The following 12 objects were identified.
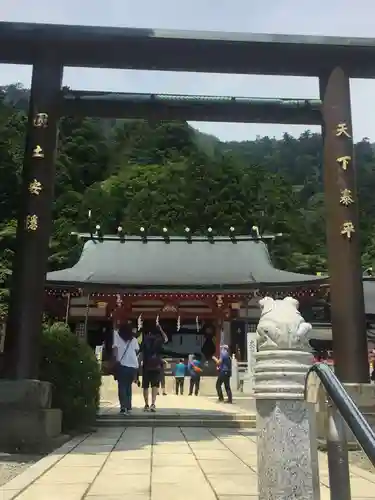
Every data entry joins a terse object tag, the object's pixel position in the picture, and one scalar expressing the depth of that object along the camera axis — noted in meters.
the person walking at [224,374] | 13.73
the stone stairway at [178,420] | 9.25
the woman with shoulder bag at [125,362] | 9.62
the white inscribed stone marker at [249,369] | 15.55
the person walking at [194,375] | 17.20
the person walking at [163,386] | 17.04
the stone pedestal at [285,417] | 3.01
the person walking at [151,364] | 10.40
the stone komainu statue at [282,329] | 3.25
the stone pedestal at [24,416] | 6.43
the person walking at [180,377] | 17.36
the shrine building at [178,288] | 20.11
